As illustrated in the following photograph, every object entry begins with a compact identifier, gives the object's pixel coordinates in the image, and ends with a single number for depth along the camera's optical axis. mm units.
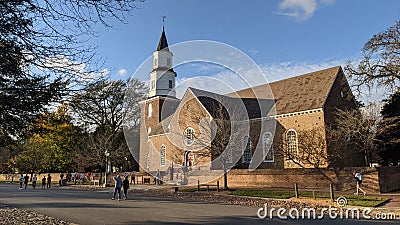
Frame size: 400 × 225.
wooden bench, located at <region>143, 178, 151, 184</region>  37281
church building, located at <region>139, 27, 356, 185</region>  26734
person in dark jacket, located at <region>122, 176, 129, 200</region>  21219
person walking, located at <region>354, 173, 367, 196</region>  20628
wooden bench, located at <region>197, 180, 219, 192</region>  26494
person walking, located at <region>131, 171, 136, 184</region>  38412
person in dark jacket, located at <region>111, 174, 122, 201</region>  20559
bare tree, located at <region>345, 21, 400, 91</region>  21391
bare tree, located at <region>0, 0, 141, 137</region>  6406
